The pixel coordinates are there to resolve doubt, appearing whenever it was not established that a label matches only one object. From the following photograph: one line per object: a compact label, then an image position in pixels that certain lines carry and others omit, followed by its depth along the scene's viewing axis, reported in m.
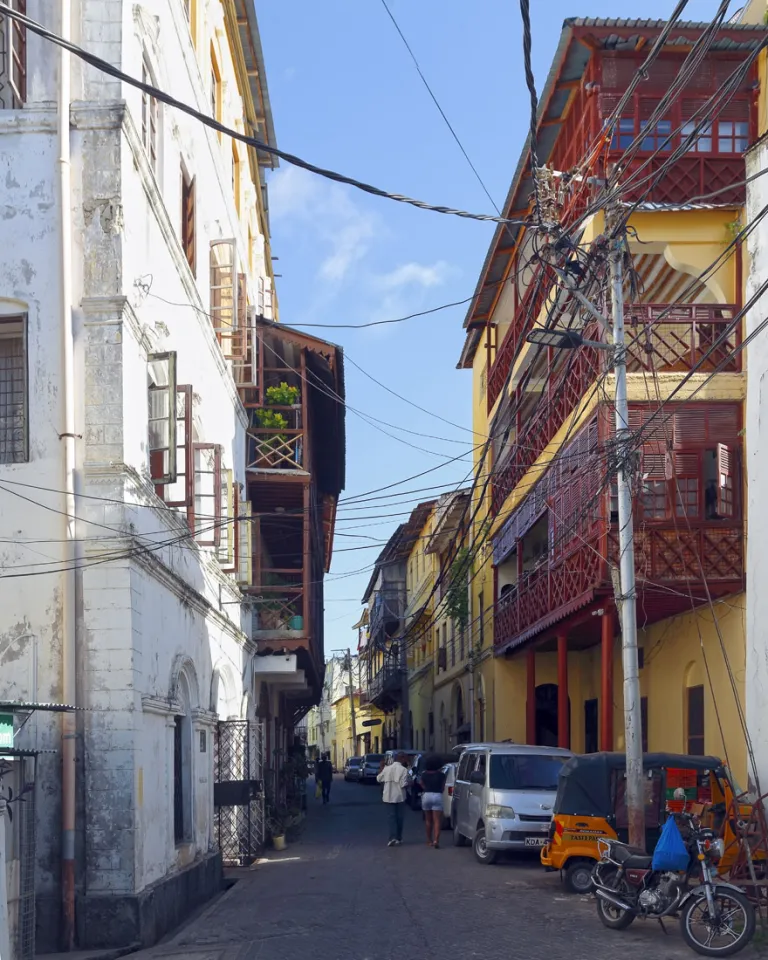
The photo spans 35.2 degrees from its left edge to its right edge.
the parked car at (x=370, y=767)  57.75
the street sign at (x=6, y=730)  9.02
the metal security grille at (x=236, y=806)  20.23
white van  18.56
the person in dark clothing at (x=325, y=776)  41.76
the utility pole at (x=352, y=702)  85.55
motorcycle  10.78
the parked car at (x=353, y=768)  65.88
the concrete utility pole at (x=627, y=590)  14.54
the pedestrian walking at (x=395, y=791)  21.83
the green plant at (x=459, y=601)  41.59
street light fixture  14.19
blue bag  11.55
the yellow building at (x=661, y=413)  19.94
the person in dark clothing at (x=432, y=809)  22.16
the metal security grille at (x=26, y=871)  10.02
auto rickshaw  15.09
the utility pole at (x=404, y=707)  62.10
